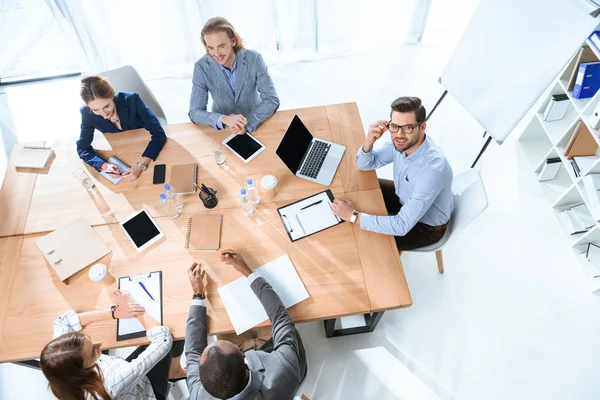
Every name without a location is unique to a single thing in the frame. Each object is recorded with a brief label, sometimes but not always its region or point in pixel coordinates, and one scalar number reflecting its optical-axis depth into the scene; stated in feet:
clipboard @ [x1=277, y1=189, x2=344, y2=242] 6.28
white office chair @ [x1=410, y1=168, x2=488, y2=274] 6.05
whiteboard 6.83
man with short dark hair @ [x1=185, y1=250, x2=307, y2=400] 4.35
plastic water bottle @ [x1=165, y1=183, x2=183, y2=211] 6.32
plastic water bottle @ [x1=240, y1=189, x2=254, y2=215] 6.23
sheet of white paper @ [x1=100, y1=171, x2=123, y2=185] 7.06
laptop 6.77
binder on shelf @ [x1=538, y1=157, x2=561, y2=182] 9.07
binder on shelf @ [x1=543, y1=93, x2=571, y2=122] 8.85
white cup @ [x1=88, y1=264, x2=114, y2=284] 5.81
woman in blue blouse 6.88
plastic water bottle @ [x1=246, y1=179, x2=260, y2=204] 6.37
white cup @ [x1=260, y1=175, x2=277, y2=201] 6.46
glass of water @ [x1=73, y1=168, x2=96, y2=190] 6.92
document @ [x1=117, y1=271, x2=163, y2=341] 5.60
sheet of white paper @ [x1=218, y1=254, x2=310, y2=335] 5.57
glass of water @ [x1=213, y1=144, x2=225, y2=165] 7.03
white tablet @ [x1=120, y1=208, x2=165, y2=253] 6.29
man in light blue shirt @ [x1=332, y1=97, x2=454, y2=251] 5.88
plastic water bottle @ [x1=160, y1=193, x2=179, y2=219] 6.50
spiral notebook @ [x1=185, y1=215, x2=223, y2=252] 6.16
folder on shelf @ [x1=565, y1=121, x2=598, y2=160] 8.13
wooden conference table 5.64
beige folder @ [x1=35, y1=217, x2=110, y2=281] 6.11
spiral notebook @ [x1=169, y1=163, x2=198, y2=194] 6.84
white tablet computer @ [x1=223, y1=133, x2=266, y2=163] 7.23
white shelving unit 7.92
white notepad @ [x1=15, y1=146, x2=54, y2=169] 7.36
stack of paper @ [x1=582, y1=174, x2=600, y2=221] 7.48
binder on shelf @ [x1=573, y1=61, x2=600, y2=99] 7.64
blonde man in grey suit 7.34
